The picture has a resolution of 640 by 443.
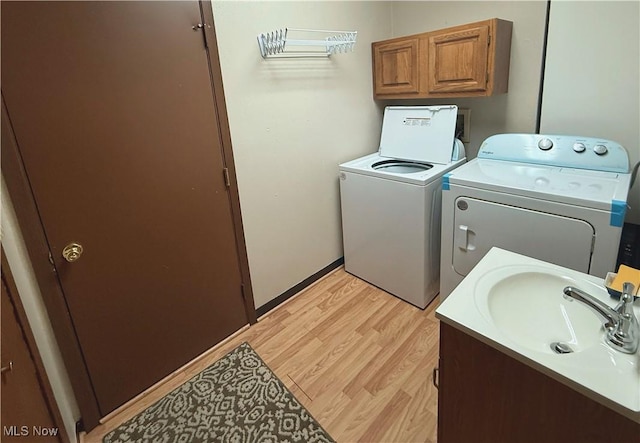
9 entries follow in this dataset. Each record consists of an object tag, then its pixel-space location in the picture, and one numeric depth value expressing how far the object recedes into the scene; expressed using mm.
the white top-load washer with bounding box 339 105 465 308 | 2166
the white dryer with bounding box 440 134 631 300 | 1525
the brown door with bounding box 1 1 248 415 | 1313
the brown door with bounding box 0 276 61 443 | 989
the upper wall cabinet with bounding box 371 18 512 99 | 2016
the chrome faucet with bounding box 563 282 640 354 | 856
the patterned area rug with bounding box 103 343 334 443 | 1590
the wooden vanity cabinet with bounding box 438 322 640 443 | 810
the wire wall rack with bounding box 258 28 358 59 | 1936
